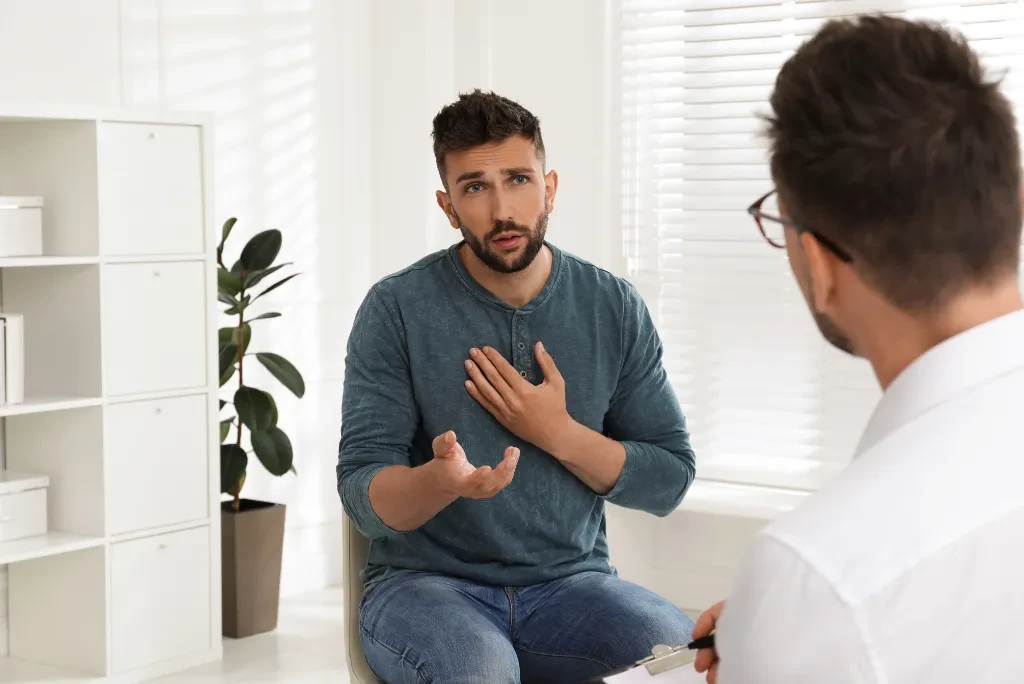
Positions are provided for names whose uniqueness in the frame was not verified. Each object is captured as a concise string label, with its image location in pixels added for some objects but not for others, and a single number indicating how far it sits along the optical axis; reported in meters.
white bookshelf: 3.35
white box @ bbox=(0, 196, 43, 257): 3.21
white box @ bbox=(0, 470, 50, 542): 3.29
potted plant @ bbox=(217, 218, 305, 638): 3.78
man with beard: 1.93
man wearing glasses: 0.79
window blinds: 3.99
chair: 2.00
